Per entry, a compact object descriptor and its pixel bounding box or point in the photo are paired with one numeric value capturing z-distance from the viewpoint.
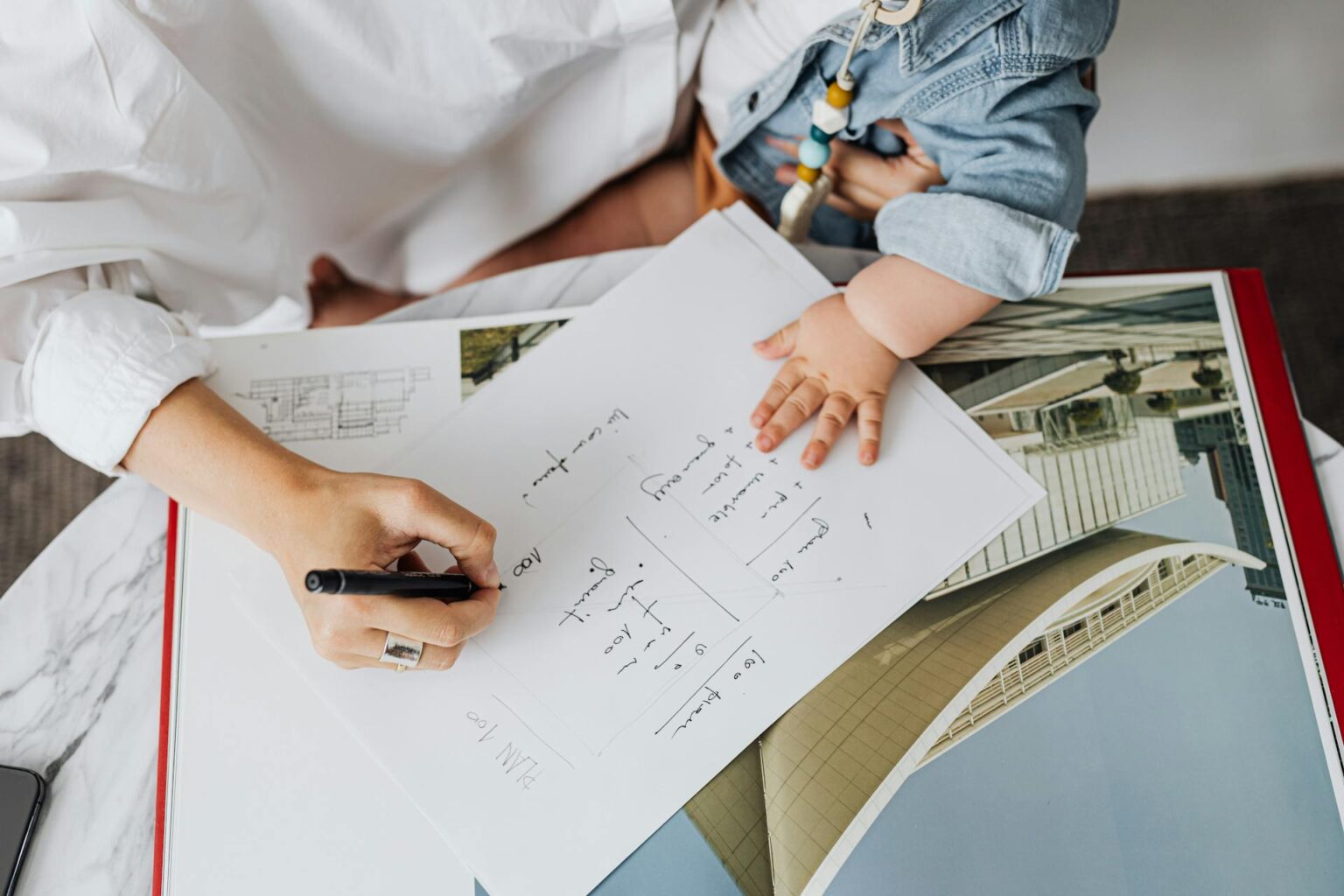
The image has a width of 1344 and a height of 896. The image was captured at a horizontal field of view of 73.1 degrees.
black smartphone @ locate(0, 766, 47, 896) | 0.47
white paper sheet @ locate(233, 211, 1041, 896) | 0.46
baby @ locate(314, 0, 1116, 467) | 0.52
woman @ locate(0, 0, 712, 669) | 0.46
